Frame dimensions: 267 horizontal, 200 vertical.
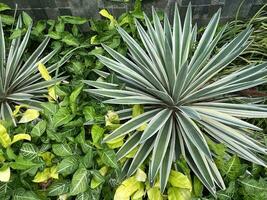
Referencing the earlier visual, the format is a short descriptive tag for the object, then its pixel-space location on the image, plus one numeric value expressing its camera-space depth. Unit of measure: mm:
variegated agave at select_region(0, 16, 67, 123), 2062
